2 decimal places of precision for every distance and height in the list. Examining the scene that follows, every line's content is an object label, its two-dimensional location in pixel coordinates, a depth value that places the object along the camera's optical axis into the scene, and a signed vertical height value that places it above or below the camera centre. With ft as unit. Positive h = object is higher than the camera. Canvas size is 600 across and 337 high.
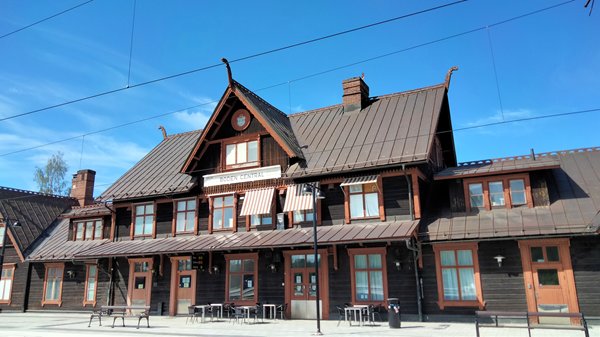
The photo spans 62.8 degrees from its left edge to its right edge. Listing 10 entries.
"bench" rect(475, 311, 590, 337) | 41.42 -2.74
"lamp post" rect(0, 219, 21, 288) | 89.09 +12.64
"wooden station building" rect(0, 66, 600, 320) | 58.29 +8.98
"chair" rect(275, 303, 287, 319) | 68.07 -2.80
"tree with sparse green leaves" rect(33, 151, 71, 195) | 175.52 +41.45
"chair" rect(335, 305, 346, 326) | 62.49 -3.34
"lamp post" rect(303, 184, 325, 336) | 51.49 +5.24
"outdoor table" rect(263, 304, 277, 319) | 67.86 -2.94
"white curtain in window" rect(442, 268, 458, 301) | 60.23 +0.15
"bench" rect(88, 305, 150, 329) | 62.19 -3.16
